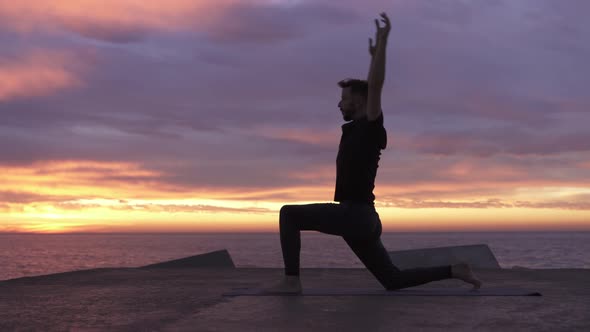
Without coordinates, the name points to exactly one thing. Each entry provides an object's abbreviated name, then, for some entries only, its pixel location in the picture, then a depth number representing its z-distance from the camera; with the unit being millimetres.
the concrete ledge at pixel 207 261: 10734
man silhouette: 5148
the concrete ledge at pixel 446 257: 10375
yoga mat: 5395
